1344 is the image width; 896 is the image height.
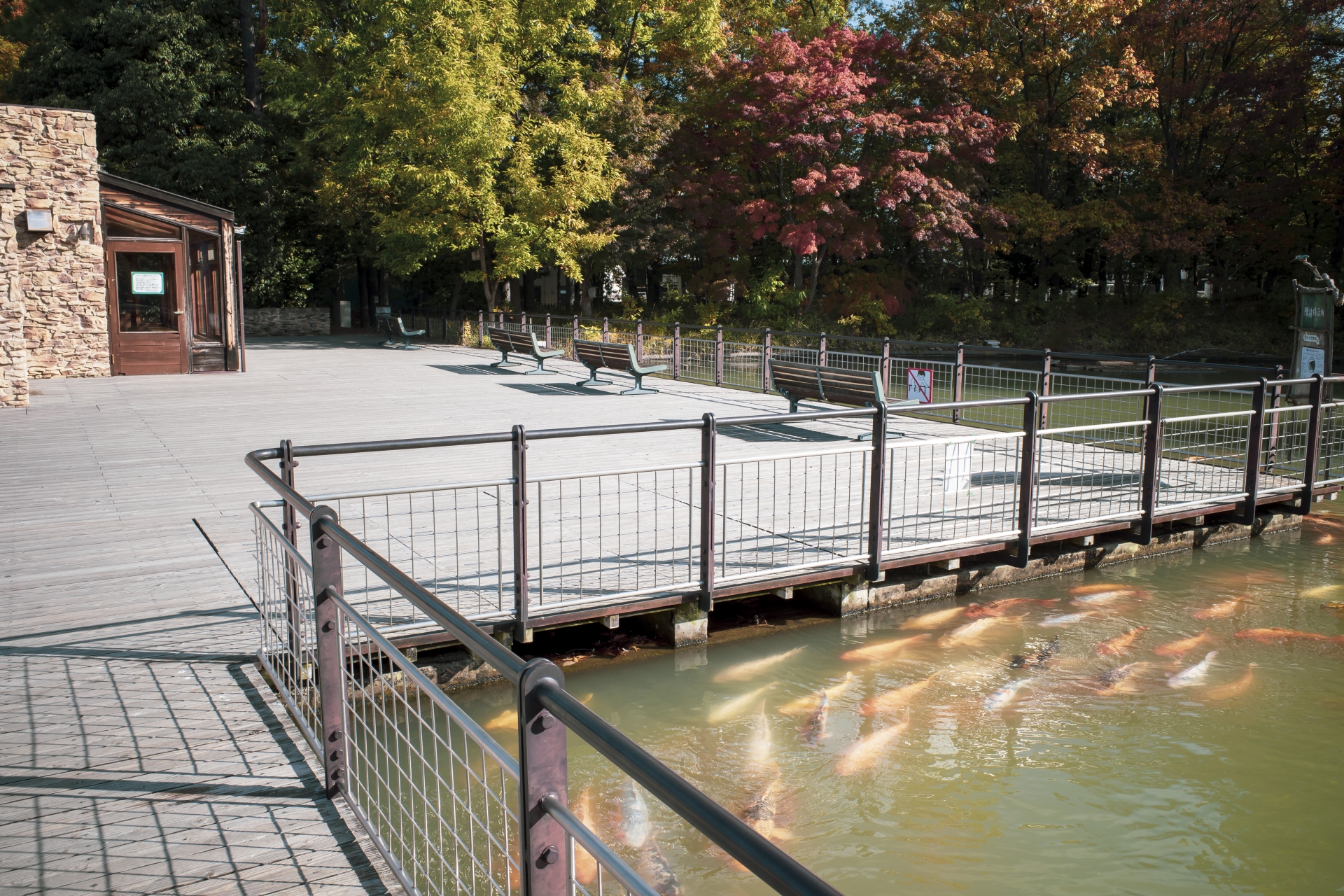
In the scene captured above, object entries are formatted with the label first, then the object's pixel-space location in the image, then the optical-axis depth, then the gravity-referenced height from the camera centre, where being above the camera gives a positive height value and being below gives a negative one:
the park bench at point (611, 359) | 18.36 -0.78
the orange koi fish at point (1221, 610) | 8.38 -2.28
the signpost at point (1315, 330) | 11.80 -0.05
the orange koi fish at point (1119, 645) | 7.51 -2.31
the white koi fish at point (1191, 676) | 7.02 -2.36
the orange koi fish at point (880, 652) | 7.41 -2.34
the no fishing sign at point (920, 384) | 13.81 -0.84
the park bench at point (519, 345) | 21.61 -0.65
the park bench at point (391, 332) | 29.09 -0.56
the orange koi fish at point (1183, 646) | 7.54 -2.32
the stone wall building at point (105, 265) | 19.77 +0.87
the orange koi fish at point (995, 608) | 8.30 -2.27
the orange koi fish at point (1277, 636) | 7.89 -2.32
